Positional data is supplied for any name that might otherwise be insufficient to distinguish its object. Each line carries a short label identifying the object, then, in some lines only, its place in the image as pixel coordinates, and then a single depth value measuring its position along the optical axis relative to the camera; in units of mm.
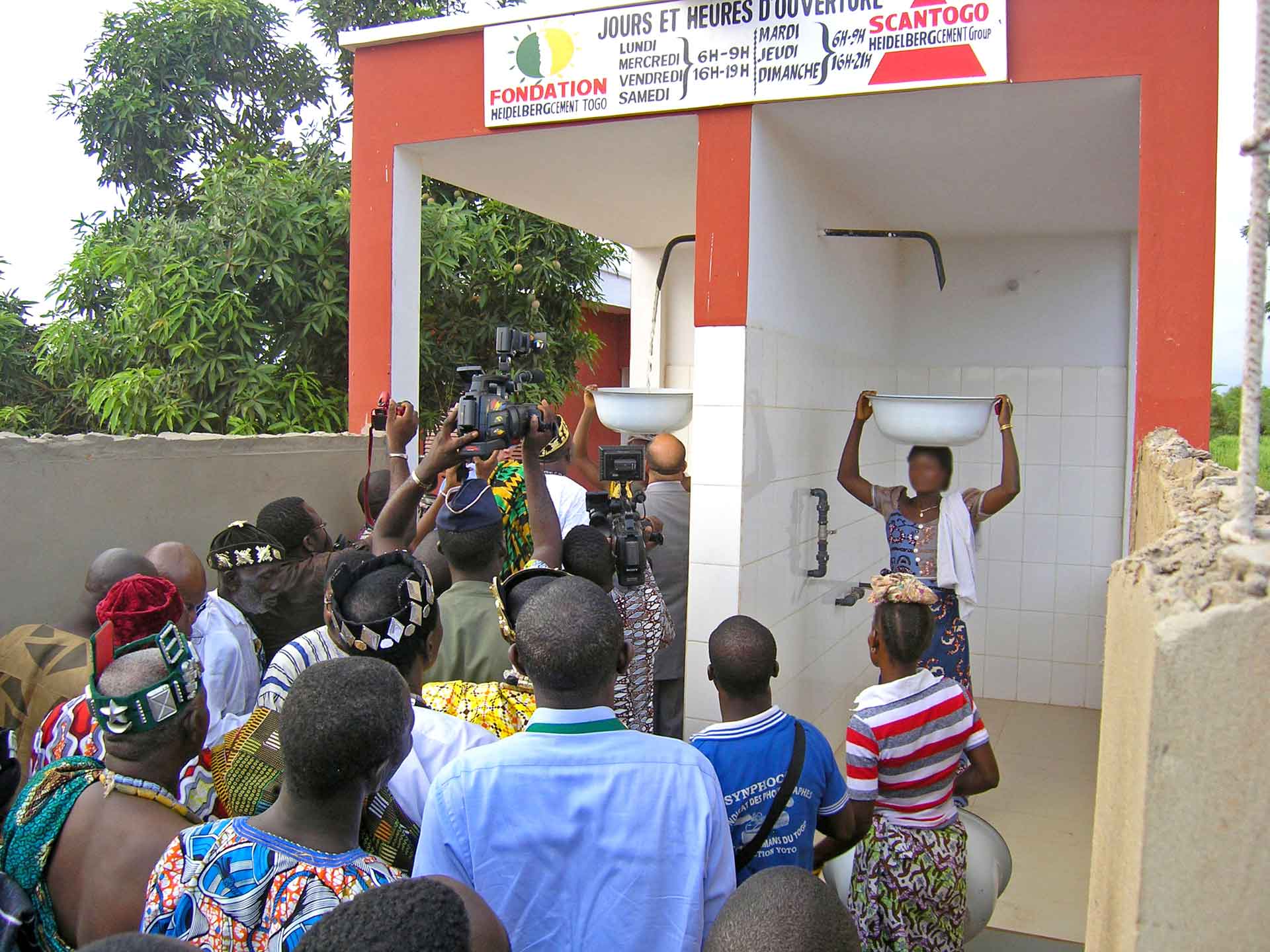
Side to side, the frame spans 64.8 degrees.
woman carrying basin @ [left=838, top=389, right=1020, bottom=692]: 4301
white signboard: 3711
